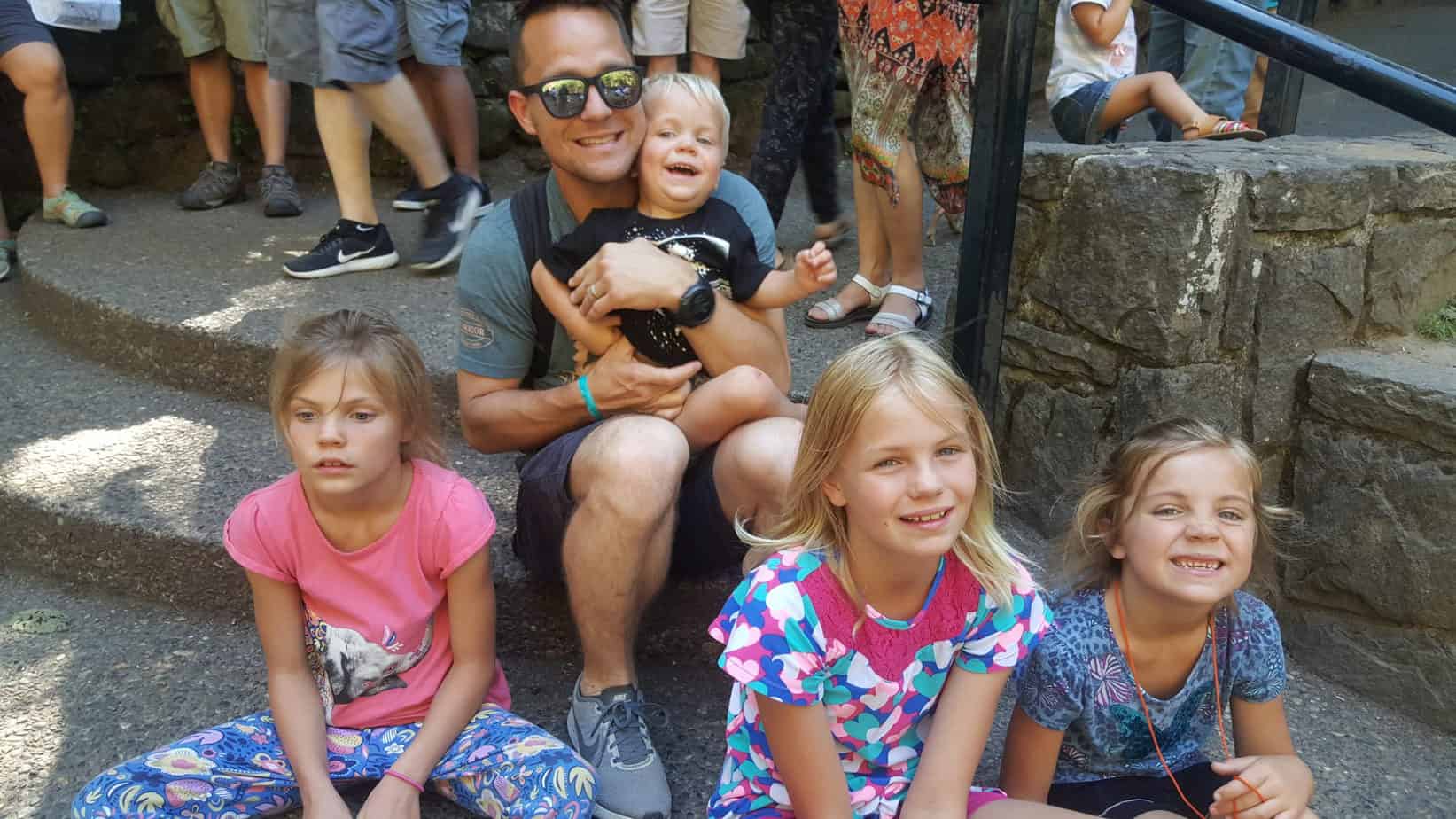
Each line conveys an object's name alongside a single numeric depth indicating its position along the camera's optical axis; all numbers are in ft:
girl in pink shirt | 5.82
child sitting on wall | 10.61
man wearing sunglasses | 6.21
